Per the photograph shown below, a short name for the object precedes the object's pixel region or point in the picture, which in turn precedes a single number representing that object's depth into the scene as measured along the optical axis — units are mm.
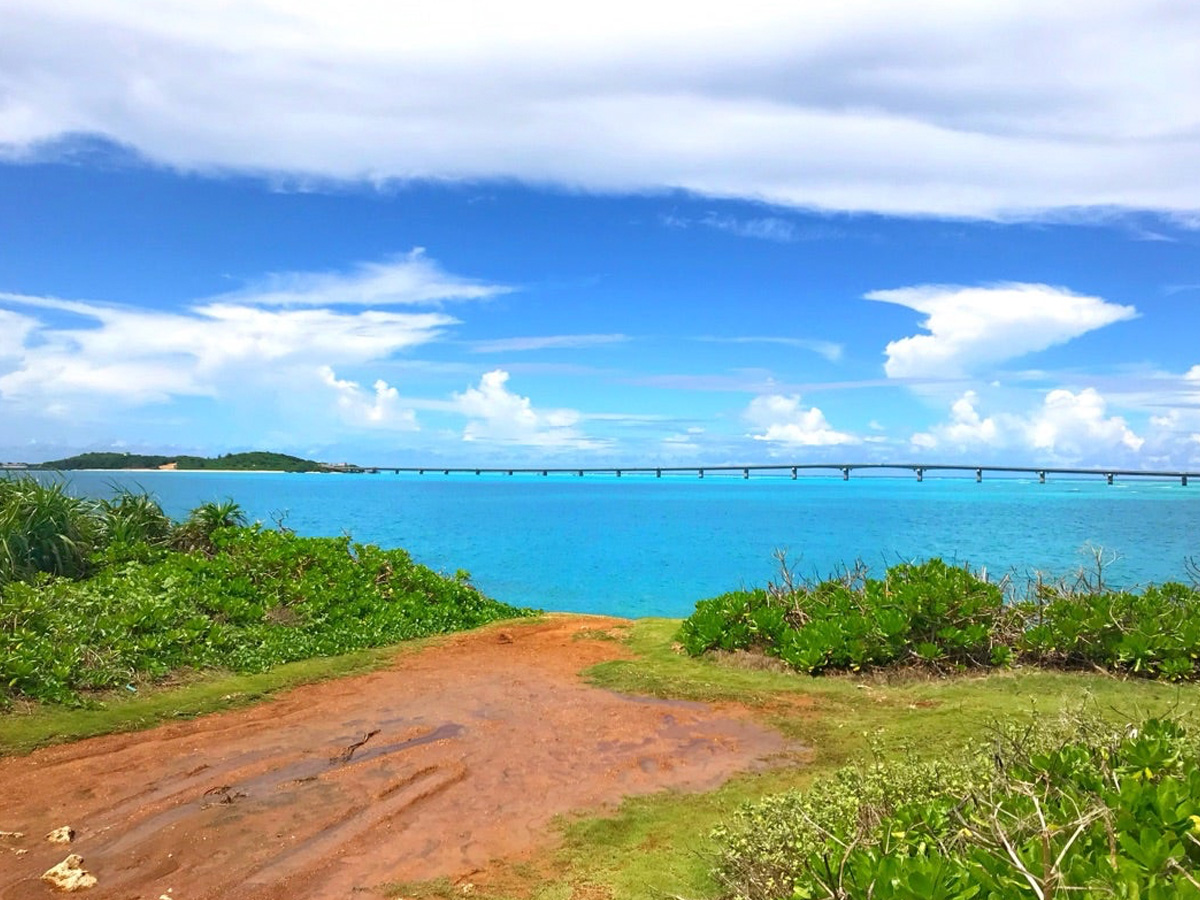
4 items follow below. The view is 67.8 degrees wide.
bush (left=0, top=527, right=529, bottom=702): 9414
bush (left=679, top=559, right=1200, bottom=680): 9625
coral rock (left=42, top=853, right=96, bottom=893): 5113
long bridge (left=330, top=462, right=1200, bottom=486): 140625
